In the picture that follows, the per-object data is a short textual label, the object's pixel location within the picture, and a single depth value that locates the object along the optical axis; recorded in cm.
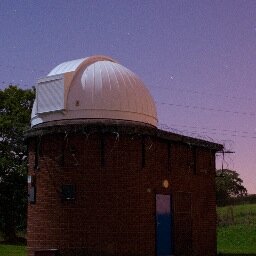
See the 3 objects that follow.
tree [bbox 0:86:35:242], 3819
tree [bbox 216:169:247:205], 7162
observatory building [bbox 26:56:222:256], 1802
